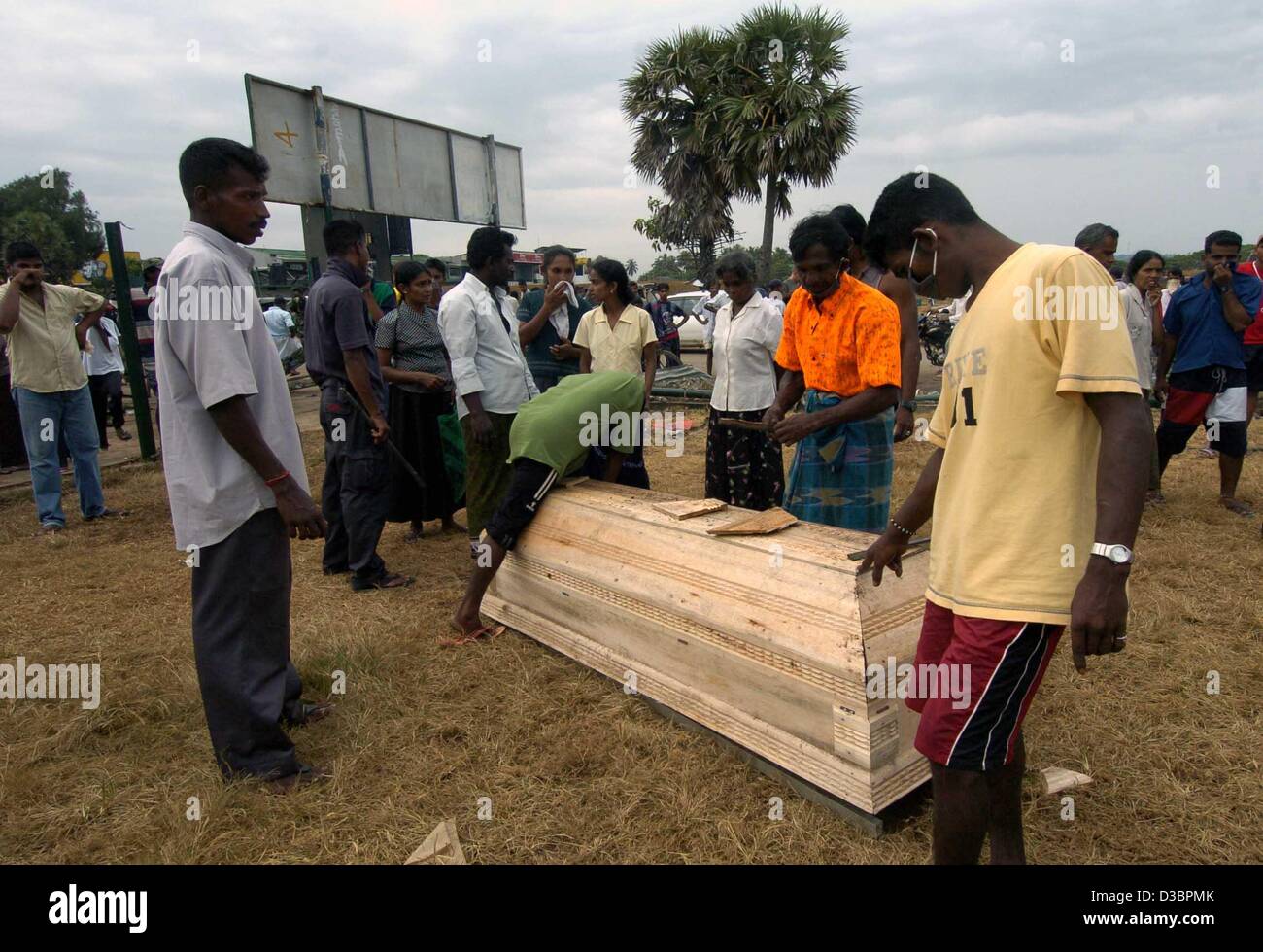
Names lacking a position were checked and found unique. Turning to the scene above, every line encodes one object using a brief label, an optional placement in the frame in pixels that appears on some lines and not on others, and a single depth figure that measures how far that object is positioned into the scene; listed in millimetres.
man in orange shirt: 2967
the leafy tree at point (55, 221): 30188
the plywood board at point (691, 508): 3109
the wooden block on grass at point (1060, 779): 2402
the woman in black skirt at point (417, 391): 4945
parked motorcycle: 14570
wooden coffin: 2197
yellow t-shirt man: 1433
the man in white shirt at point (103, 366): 7864
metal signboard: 7062
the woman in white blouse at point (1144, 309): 5004
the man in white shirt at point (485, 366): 4105
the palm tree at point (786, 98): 15898
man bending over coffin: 3531
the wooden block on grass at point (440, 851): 2207
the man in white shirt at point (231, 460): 2285
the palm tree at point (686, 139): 16516
